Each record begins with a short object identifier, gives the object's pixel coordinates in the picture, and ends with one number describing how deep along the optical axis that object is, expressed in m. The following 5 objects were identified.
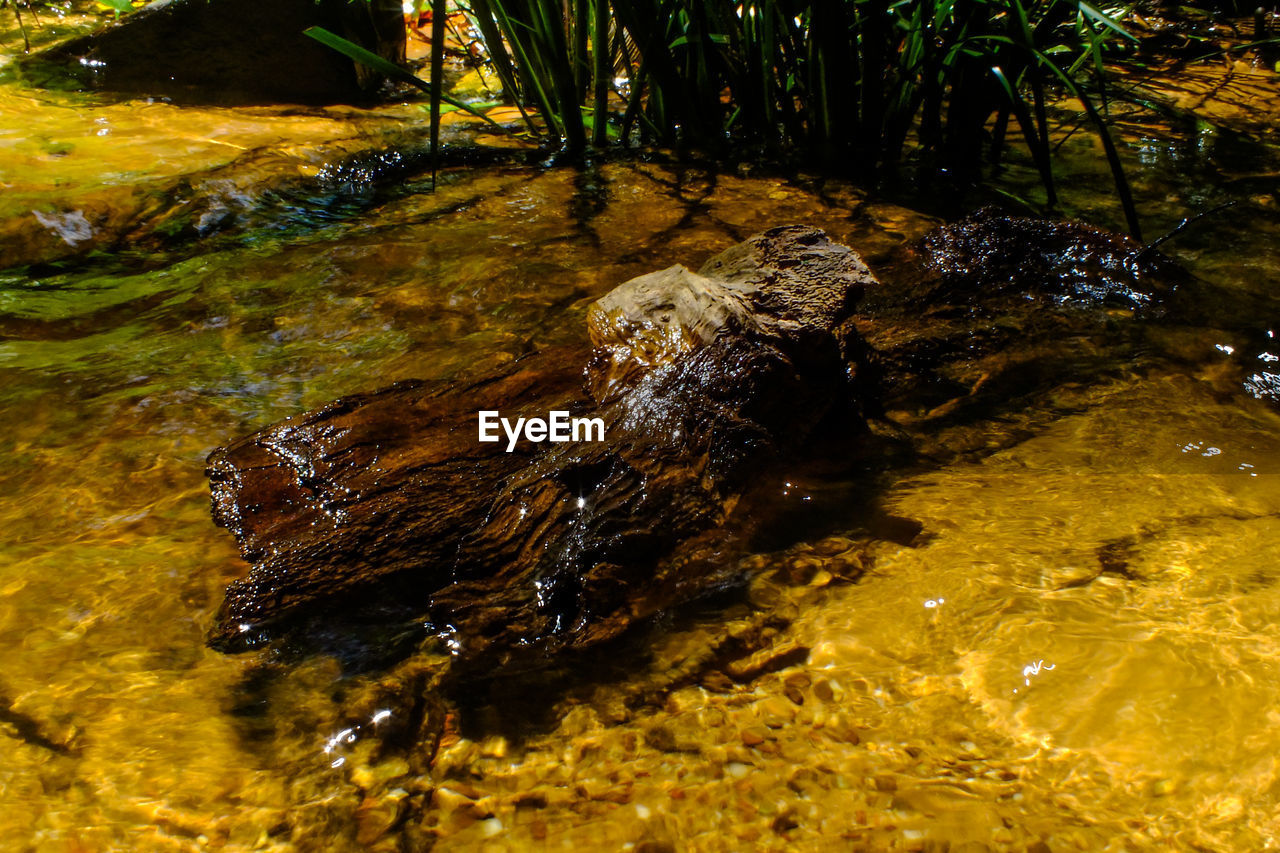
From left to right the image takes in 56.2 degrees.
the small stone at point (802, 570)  0.95
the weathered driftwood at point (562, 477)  0.89
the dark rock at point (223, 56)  2.28
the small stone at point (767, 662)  0.87
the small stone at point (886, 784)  0.77
